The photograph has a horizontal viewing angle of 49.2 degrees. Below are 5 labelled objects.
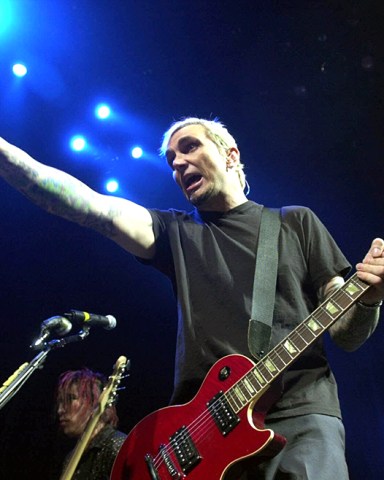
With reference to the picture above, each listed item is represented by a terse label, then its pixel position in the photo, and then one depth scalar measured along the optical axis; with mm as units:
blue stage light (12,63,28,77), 5352
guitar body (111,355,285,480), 1688
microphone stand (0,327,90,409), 2127
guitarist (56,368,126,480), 4133
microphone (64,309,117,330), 2586
